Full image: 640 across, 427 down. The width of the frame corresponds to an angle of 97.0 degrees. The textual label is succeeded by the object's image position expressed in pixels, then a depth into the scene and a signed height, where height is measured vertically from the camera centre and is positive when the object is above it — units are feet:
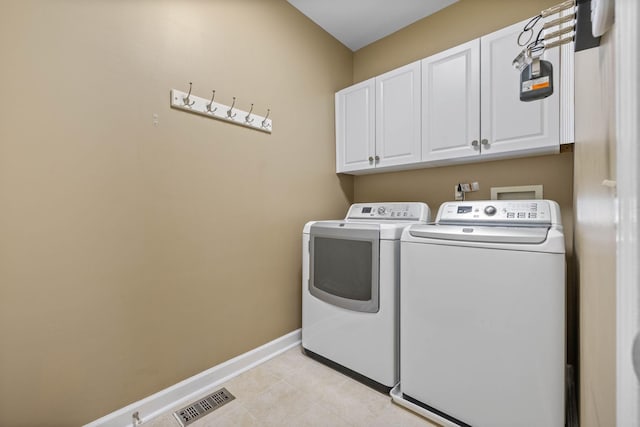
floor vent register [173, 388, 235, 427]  4.76 -3.46
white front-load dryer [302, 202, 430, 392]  5.33 -1.67
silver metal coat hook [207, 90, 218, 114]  5.63 +2.10
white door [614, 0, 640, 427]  0.65 +0.02
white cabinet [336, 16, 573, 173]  5.37 +2.26
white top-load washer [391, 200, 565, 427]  3.81 -1.60
